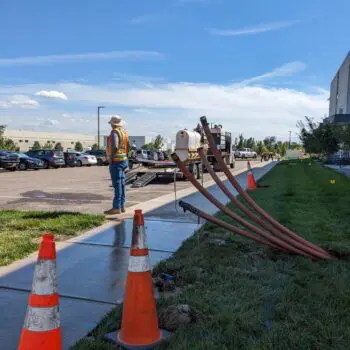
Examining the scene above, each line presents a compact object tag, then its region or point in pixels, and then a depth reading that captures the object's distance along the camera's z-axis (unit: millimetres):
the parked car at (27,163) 29586
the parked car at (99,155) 42688
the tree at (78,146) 89769
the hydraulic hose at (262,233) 4926
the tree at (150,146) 78000
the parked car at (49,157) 32969
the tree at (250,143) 94250
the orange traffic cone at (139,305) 2959
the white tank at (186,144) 18562
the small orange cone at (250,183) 14414
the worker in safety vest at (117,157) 8133
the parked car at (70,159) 37681
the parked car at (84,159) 39250
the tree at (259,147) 79250
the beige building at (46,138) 96875
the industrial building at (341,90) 70062
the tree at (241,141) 90988
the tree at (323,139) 40188
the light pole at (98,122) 57044
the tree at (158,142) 82925
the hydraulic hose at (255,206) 4938
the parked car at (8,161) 27562
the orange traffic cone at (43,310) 2543
